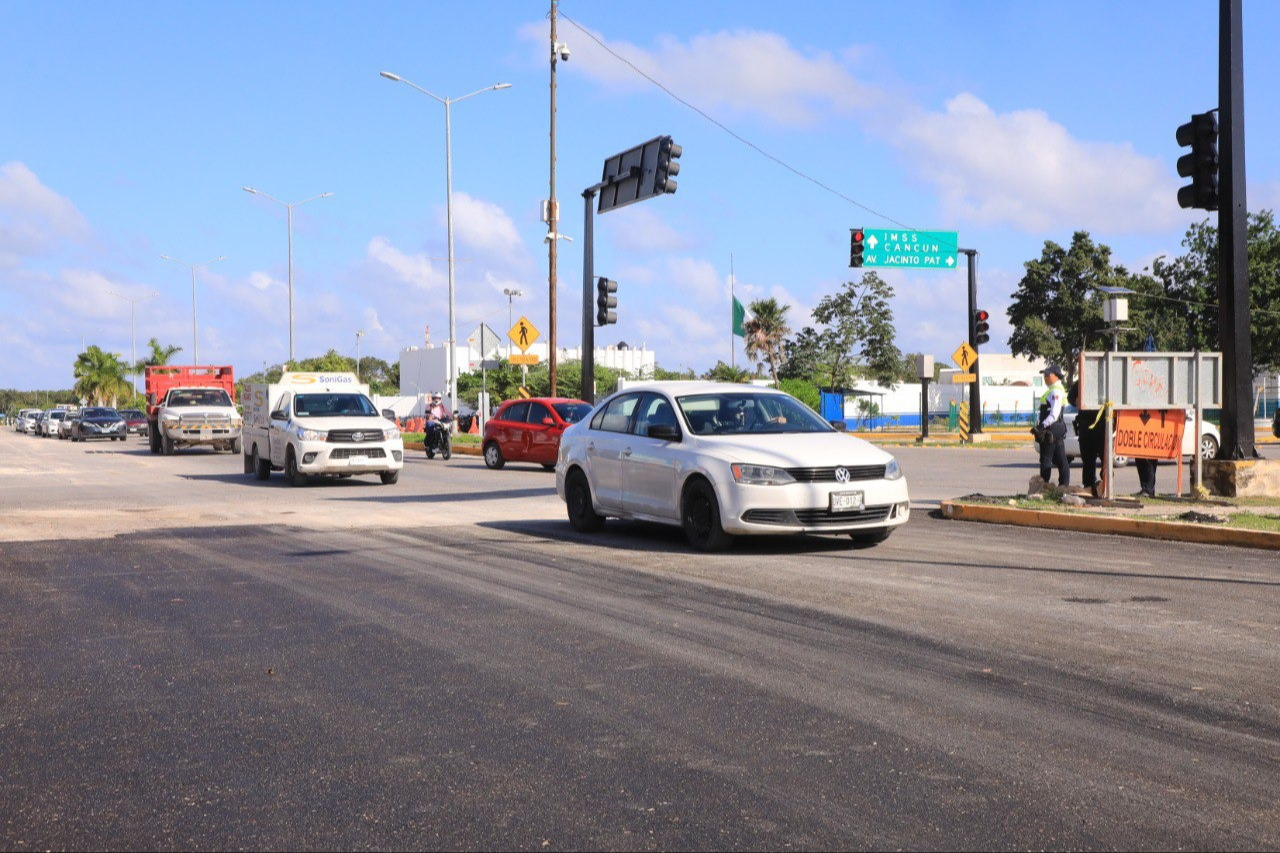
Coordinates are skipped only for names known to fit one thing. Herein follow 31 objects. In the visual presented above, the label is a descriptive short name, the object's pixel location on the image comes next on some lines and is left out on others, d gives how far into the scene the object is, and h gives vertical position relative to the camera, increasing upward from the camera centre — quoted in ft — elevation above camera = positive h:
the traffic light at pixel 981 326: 126.31 +9.15
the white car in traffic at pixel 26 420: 256.11 +0.62
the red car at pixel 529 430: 86.38 -0.60
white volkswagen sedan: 36.83 -1.46
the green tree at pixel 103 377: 356.38 +12.57
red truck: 115.55 +0.21
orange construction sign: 48.39 -0.53
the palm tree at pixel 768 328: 260.42 +18.56
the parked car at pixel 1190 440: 77.10 -1.35
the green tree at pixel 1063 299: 231.91 +21.97
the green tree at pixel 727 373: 226.79 +9.09
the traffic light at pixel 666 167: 74.13 +14.70
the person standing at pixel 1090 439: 49.08 -0.76
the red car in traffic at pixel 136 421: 207.10 +0.17
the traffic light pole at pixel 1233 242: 48.37 +6.65
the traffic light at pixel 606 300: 87.30 +8.20
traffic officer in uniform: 49.65 -0.34
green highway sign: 118.32 +16.01
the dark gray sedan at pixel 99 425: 186.09 -0.34
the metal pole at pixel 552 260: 104.12 +13.45
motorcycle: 103.96 -1.43
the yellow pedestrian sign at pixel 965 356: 126.62 +6.24
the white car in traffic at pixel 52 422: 218.38 +0.14
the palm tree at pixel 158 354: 332.80 +17.88
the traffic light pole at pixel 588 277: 83.05 +9.34
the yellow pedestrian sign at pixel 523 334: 108.58 +7.34
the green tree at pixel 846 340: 214.07 +13.40
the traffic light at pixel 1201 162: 47.60 +9.49
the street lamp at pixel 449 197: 121.72 +22.84
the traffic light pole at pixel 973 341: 125.90 +7.80
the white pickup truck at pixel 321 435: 70.49 -0.72
